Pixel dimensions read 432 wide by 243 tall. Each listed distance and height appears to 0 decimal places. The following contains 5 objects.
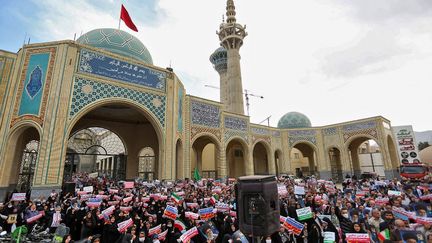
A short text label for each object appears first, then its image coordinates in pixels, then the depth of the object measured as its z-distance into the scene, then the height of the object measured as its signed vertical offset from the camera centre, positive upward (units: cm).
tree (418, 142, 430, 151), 4518 +493
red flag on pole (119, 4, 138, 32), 1418 +954
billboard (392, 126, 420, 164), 1922 +222
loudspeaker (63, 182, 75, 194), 903 -47
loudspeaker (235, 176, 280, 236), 306 -45
